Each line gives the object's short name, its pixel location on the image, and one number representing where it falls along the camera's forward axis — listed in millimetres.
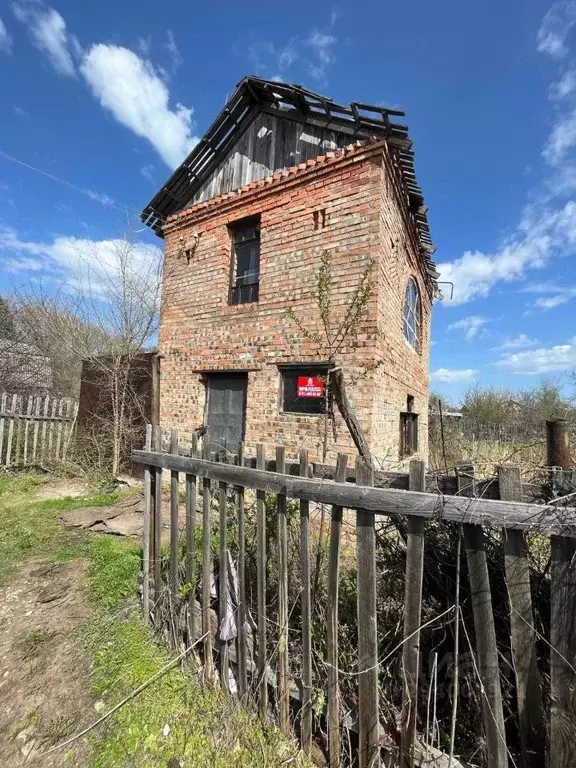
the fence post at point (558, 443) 2039
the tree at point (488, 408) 17016
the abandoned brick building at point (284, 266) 5191
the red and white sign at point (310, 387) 5348
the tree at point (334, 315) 4754
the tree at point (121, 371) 8594
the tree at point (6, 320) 13864
